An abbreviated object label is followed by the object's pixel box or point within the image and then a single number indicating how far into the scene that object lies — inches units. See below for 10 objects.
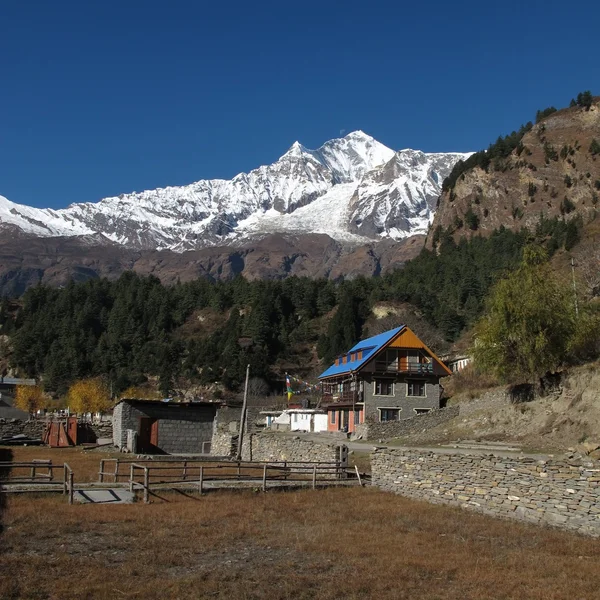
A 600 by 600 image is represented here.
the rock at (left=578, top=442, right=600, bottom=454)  797.9
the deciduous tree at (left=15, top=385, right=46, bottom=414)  4281.0
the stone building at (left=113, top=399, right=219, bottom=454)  1945.0
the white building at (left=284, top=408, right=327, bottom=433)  2602.6
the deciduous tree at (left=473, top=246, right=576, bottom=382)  1684.3
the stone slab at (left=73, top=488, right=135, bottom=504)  864.9
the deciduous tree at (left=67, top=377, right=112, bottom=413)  4109.3
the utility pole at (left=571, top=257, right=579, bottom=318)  1778.5
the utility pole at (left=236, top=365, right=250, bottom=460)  1601.9
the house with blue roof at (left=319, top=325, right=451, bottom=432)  2276.1
